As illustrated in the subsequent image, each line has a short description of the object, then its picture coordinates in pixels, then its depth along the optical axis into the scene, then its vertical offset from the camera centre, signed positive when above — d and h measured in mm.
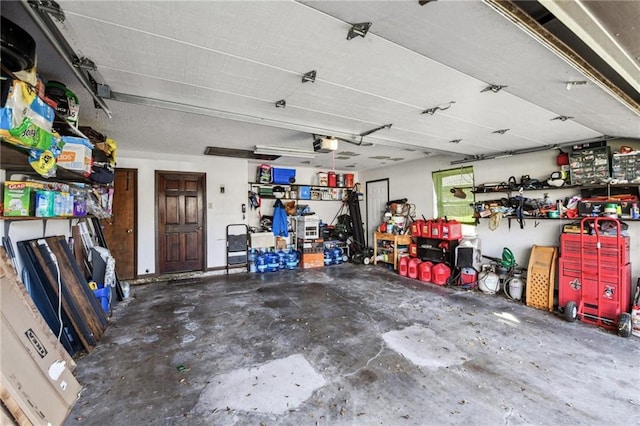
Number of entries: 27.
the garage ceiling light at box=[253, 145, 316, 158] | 4555 +1095
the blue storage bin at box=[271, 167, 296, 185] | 6672 +946
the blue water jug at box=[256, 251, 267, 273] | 5973 -1127
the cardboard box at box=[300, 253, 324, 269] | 6473 -1185
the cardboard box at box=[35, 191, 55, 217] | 2215 +105
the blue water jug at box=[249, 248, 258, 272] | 5988 -1145
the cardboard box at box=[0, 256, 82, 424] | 1547 -962
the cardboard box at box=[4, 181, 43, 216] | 2029 +139
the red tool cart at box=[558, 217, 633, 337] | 3203 -832
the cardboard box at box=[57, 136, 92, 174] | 2312 +540
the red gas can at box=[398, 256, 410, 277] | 5652 -1162
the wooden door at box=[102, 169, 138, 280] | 5008 -198
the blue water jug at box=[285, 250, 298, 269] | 6328 -1135
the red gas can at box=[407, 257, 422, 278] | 5469 -1160
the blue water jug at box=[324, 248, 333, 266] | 6859 -1151
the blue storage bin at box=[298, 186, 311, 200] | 7055 +521
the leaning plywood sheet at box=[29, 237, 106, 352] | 2477 -744
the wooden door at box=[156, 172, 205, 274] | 5340 -147
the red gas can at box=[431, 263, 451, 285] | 4961 -1180
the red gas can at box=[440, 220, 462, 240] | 5046 -368
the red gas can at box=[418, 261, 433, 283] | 5219 -1193
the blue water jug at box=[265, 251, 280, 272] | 6086 -1129
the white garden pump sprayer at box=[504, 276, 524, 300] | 4117 -1207
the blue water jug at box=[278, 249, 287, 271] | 6254 -1096
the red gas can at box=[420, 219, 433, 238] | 5422 -369
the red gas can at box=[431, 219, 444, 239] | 5207 -359
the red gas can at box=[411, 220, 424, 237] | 5598 -358
